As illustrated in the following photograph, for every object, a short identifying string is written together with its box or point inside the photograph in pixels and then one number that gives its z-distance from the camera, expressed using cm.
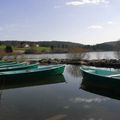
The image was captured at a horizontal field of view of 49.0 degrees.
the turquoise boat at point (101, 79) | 773
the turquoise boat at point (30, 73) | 1014
